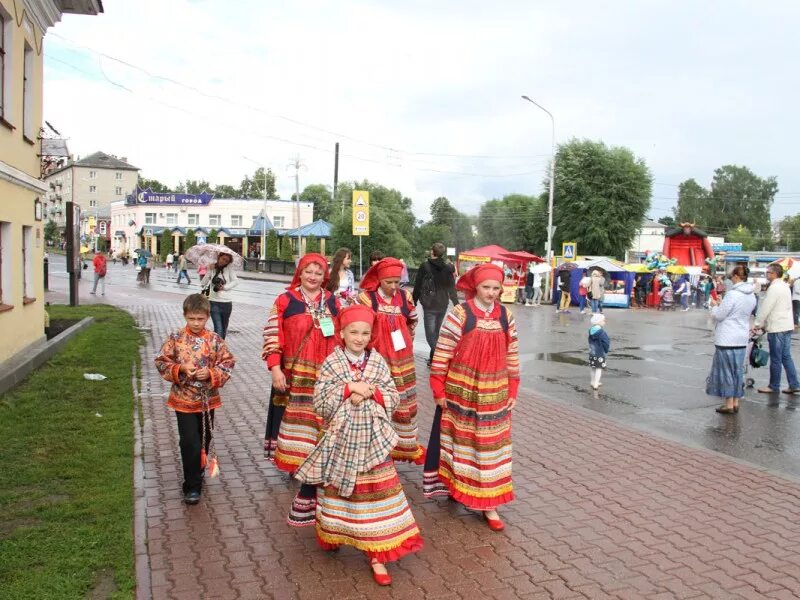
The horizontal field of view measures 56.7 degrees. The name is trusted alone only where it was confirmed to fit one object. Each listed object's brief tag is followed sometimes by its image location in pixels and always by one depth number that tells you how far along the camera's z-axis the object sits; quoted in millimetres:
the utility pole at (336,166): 53444
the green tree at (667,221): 112775
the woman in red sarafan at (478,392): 4969
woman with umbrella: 10703
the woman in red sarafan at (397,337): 5723
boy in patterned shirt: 5223
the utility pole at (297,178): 51203
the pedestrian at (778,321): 9914
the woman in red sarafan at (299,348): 5332
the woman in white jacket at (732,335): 8594
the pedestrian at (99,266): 26562
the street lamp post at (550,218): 32806
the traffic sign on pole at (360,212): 25953
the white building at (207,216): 74438
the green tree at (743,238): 93500
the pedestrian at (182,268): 35166
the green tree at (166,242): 66362
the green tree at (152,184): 128125
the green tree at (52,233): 97656
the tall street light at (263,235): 59081
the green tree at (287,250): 56219
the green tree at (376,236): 46312
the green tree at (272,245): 57031
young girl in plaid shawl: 4125
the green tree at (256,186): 123750
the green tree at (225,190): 130500
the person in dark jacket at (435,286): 10992
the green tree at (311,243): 52838
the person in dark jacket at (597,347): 10109
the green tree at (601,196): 51562
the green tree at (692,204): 100875
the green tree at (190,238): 63219
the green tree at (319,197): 104875
